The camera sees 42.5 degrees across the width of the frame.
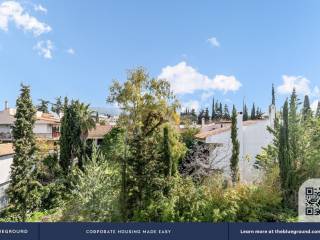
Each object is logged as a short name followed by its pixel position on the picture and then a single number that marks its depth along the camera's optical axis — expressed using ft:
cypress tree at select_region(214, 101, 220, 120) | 331.16
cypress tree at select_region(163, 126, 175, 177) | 62.34
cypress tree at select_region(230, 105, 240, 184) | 97.96
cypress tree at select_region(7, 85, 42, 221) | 72.69
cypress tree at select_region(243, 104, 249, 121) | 305.73
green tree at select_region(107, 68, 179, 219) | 60.44
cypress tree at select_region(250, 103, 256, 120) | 319.10
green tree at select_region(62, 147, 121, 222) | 59.77
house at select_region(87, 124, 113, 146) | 165.60
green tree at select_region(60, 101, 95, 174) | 107.14
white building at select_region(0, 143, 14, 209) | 91.37
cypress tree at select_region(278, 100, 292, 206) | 63.45
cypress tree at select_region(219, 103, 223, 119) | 328.95
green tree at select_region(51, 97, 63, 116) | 200.54
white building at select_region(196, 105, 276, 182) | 106.32
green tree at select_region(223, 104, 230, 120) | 322.79
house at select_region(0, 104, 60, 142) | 160.56
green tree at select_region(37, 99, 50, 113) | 235.34
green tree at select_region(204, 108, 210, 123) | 333.54
